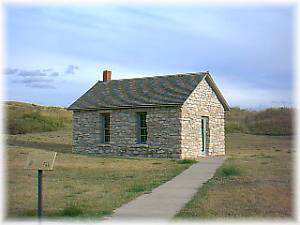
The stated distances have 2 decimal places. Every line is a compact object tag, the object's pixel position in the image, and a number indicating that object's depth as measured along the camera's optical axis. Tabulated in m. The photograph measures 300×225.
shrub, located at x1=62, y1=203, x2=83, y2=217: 7.27
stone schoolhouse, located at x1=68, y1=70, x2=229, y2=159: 18.45
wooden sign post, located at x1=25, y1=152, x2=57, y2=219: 6.65
